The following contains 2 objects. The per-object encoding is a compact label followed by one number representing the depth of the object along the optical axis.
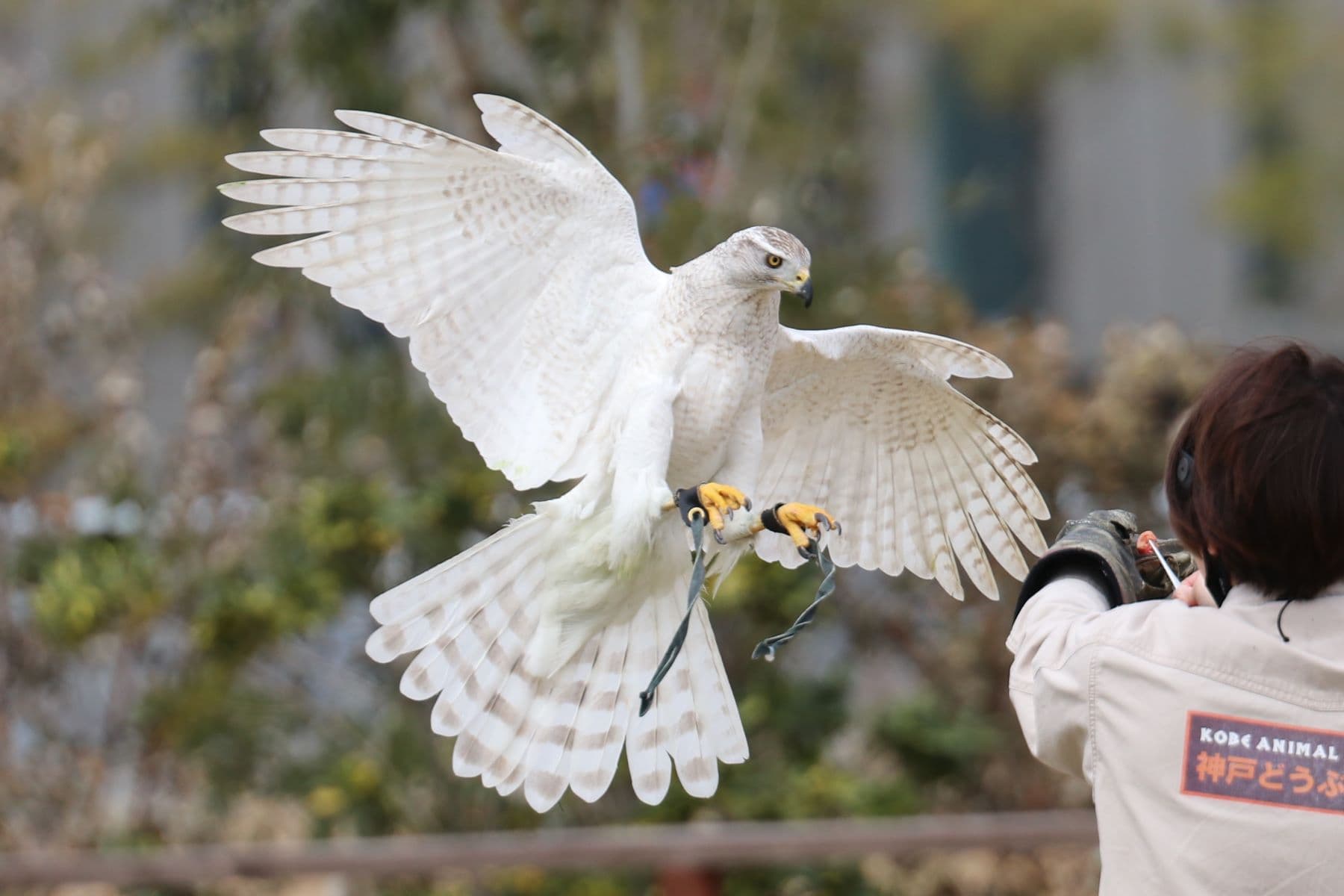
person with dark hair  13.81
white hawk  14.24
